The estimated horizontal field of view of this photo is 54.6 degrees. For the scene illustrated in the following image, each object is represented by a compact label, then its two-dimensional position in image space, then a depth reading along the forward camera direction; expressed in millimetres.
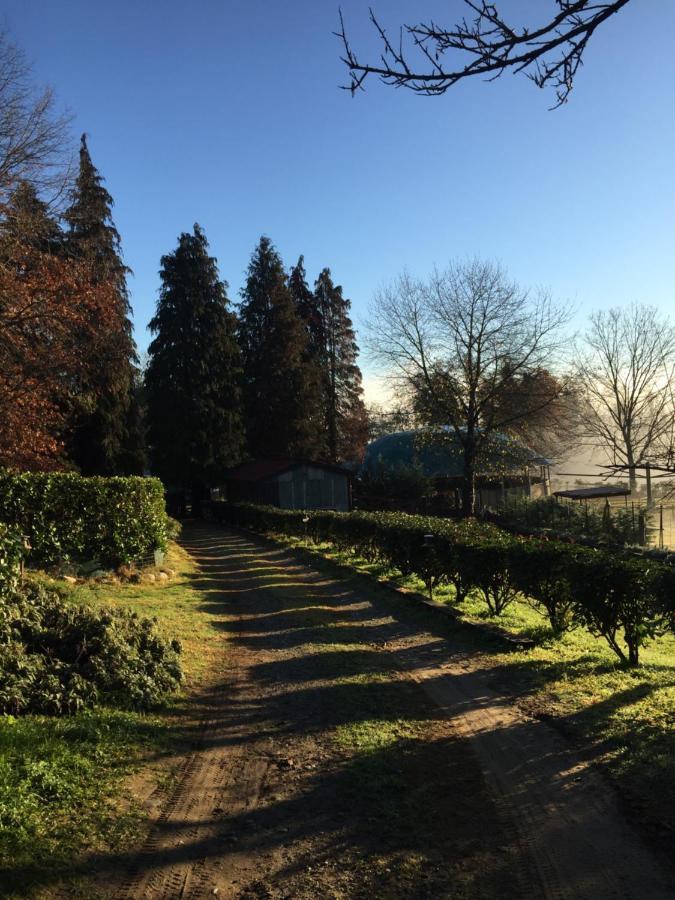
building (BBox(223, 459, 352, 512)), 35750
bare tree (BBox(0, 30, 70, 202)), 13727
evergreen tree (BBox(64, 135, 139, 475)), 27062
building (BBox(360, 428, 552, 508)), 35562
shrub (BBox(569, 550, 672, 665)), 6691
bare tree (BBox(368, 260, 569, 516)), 33531
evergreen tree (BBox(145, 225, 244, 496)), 40062
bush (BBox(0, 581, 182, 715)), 5238
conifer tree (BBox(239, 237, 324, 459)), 46094
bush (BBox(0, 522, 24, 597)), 5887
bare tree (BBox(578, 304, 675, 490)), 48219
